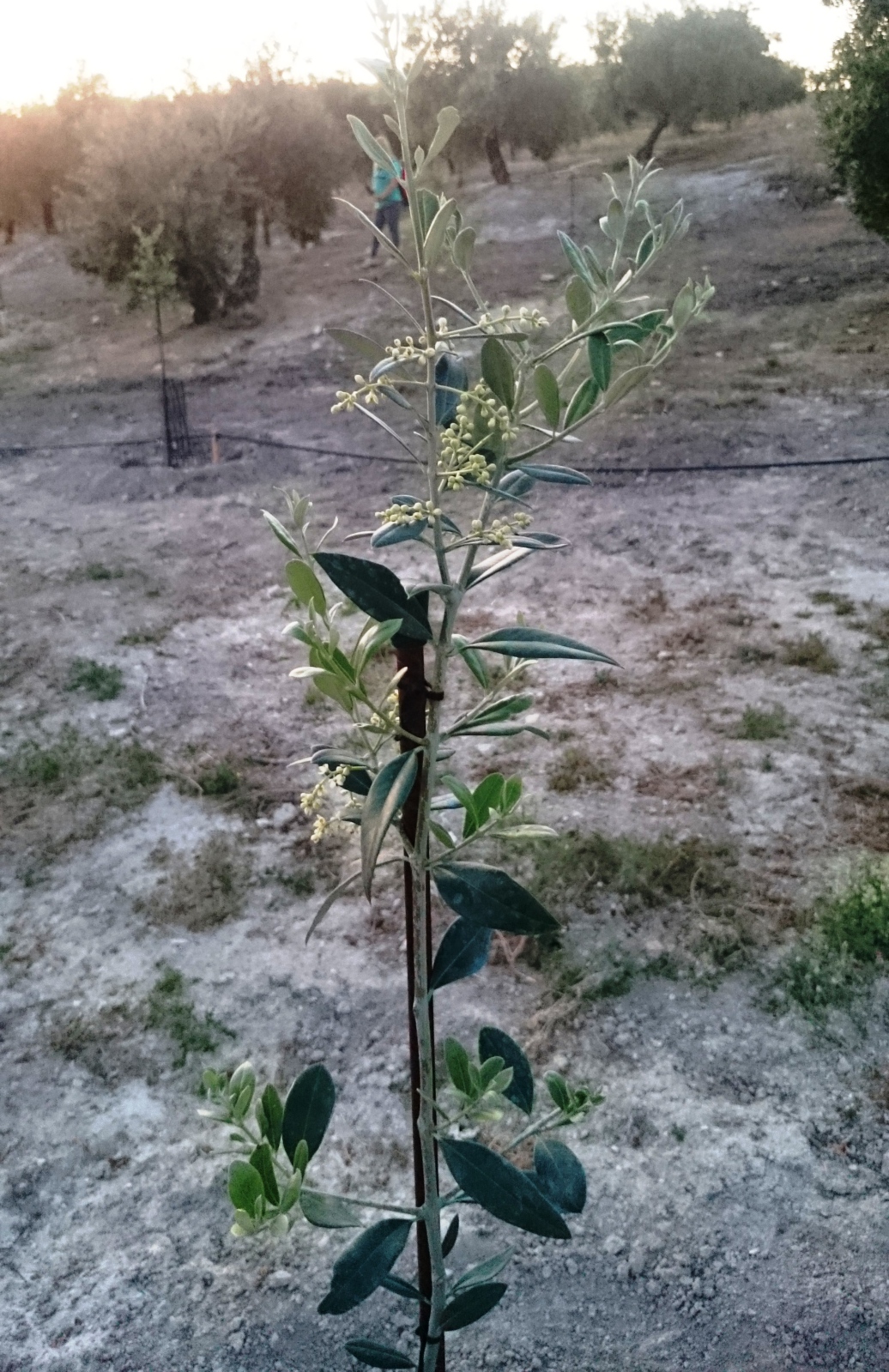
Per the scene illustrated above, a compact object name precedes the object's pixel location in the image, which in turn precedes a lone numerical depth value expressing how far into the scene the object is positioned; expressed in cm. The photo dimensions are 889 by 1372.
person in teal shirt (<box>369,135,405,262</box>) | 1279
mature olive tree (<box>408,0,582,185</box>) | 1692
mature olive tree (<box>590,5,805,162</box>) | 1662
